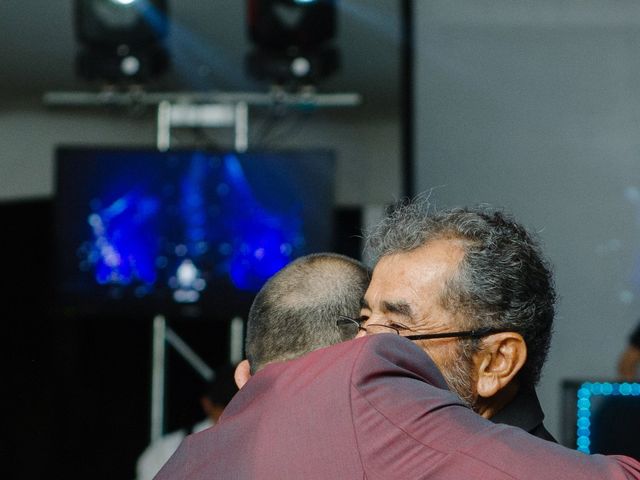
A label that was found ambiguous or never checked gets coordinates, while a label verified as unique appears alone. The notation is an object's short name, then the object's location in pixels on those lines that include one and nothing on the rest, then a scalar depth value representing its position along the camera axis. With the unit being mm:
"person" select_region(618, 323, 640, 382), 3398
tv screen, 4273
